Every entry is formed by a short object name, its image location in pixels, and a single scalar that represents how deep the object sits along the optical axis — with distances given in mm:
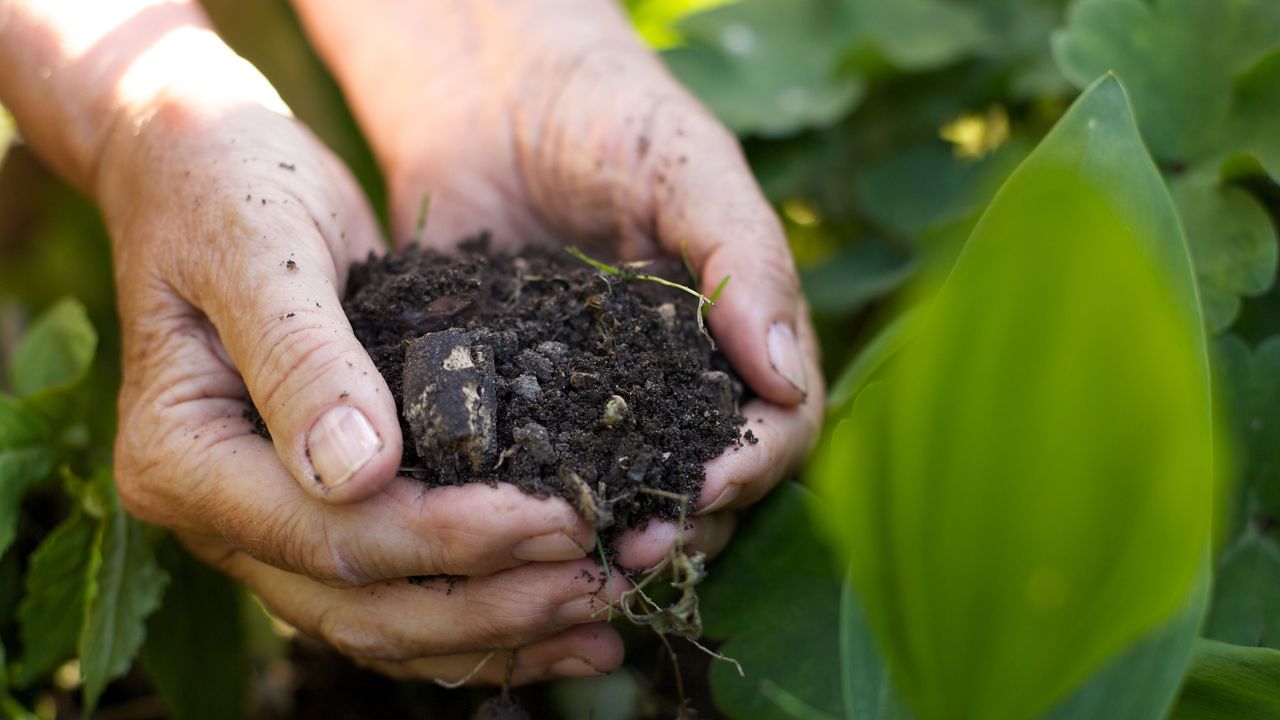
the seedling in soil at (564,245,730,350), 387
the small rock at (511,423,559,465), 357
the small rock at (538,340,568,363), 378
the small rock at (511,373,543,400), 367
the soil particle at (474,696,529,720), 377
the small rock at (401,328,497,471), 354
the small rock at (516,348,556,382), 374
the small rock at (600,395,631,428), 364
